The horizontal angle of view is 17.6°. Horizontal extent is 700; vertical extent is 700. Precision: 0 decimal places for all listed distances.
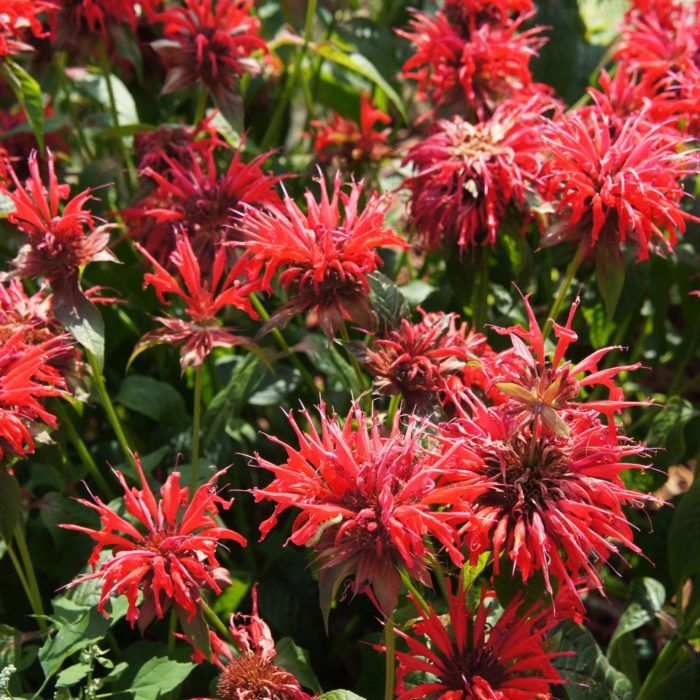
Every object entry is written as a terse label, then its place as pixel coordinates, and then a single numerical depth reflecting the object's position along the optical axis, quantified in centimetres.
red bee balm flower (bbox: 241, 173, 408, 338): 82
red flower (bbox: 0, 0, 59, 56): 90
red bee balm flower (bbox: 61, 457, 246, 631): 77
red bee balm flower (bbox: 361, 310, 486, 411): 81
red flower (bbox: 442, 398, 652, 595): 73
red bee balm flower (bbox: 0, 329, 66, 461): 79
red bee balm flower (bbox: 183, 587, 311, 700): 77
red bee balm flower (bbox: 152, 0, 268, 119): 95
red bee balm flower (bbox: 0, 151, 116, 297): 83
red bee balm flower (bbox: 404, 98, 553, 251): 87
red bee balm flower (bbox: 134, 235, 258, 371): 83
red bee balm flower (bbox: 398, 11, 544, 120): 95
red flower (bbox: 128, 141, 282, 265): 89
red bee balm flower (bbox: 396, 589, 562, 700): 75
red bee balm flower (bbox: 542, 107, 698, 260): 82
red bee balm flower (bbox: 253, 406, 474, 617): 73
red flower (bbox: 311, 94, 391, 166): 104
